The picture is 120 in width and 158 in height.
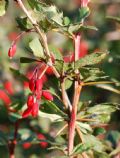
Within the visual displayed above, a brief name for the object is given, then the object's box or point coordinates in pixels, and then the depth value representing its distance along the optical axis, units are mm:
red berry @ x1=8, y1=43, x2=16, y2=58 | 376
